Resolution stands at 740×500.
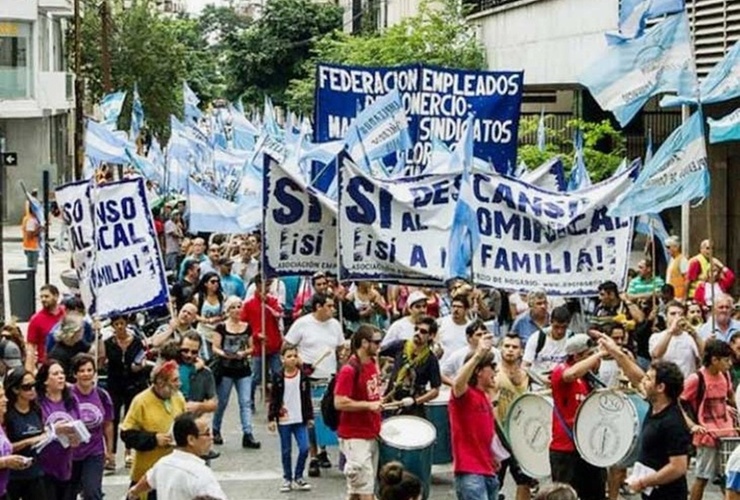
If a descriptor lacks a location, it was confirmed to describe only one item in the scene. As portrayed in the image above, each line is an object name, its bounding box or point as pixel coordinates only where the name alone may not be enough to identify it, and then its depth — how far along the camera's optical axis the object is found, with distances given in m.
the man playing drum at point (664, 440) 9.83
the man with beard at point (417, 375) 13.54
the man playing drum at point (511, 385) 12.83
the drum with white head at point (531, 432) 12.35
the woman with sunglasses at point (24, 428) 11.15
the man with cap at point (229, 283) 19.55
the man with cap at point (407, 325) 14.87
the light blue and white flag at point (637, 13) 15.88
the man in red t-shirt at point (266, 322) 17.14
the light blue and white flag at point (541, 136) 26.93
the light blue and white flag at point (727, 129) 17.73
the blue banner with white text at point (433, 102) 19.34
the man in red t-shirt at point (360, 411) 12.34
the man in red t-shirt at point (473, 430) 11.41
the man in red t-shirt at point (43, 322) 15.97
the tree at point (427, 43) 39.34
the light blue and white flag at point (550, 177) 18.17
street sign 30.19
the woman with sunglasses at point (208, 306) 17.25
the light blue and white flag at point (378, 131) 19.55
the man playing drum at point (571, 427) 11.77
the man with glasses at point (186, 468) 9.06
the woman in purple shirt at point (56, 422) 11.43
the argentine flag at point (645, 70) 15.44
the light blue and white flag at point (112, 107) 40.34
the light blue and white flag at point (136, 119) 41.16
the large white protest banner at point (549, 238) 15.24
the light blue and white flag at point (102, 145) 31.94
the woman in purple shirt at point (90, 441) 12.05
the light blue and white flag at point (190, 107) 39.25
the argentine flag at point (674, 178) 14.95
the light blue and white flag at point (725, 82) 17.48
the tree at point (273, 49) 79.44
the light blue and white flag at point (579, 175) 21.53
